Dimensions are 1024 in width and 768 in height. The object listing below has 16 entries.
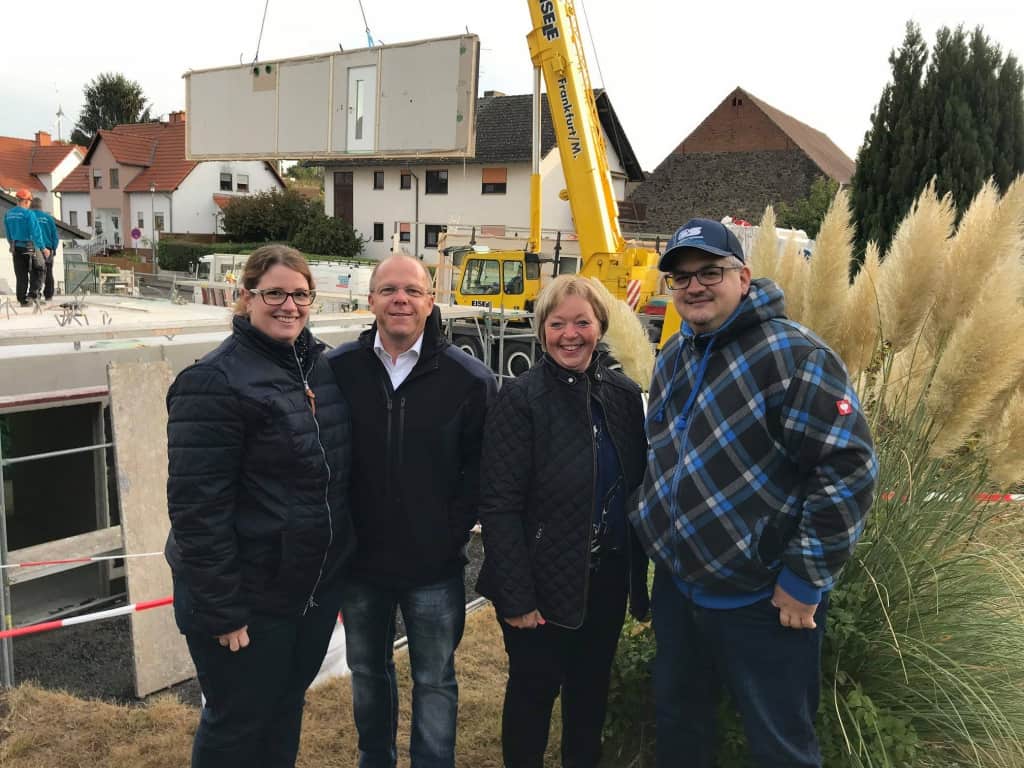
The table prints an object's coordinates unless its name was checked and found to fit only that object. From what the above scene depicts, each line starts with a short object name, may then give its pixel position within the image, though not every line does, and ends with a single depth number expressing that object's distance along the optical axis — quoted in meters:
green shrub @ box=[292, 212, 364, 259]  32.94
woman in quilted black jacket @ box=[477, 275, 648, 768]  2.25
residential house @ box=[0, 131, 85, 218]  49.66
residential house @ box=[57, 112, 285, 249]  41.09
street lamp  40.88
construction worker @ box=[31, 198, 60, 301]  8.62
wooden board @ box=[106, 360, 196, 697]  3.87
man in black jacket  2.28
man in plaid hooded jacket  1.84
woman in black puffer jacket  1.97
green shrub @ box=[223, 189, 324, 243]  35.41
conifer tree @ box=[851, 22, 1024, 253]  13.19
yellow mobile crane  10.94
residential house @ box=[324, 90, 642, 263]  30.64
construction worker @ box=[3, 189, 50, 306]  8.28
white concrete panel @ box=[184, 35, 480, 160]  9.12
